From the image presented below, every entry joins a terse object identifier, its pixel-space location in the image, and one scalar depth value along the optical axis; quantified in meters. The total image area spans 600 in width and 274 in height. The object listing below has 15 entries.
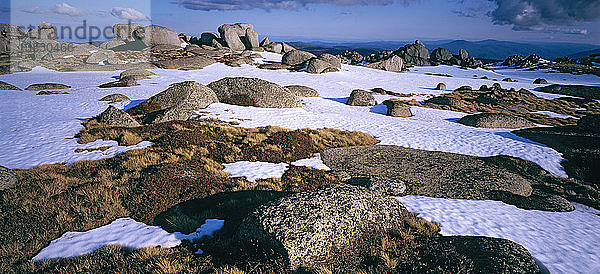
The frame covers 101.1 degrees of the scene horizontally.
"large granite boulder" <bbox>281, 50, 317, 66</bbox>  67.19
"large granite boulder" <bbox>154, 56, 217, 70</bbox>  54.35
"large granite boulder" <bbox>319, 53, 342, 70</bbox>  65.14
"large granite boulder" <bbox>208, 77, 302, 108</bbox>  25.44
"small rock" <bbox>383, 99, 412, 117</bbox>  30.20
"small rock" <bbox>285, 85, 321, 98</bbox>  36.47
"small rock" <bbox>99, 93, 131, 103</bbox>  25.72
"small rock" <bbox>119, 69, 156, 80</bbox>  40.69
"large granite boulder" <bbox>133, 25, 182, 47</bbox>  71.69
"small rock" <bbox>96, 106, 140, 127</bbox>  17.62
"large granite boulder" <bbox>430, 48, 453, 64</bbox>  112.55
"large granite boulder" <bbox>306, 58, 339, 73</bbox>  59.28
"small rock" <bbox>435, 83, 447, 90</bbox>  54.14
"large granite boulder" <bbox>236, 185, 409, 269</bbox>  5.68
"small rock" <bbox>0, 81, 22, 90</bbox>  29.11
